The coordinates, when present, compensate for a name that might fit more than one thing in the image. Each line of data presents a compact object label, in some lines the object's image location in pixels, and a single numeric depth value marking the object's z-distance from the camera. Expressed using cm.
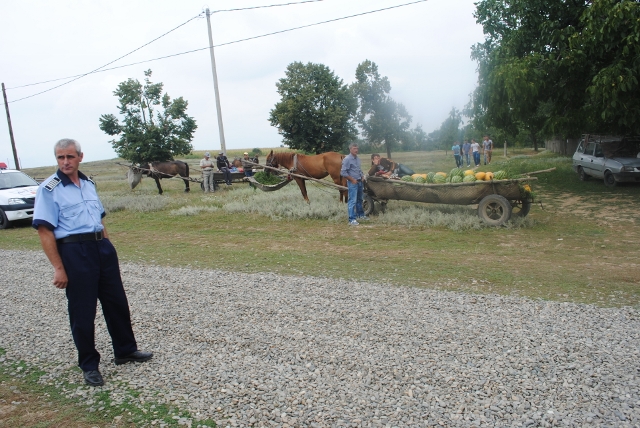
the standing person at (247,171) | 2144
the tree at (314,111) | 4375
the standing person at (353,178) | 1115
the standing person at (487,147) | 2823
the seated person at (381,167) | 1176
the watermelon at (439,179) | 1079
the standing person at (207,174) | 2111
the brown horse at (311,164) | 1377
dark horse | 2127
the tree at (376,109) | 3925
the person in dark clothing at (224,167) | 2131
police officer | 388
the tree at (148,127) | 3172
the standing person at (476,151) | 2650
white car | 1387
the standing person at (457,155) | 2840
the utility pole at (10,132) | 3272
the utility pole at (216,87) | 2281
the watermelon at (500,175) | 1027
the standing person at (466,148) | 2876
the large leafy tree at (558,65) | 1168
